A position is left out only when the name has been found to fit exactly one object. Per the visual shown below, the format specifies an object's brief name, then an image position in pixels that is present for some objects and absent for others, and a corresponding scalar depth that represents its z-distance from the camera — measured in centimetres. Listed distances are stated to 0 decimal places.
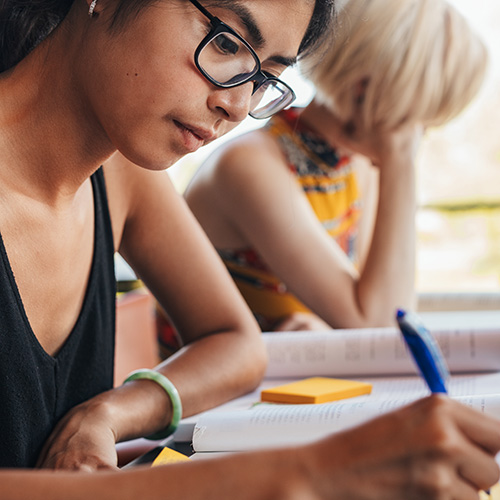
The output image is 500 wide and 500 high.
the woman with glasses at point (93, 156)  76
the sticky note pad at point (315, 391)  89
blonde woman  149
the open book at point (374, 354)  104
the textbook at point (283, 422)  74
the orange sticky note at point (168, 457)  73
